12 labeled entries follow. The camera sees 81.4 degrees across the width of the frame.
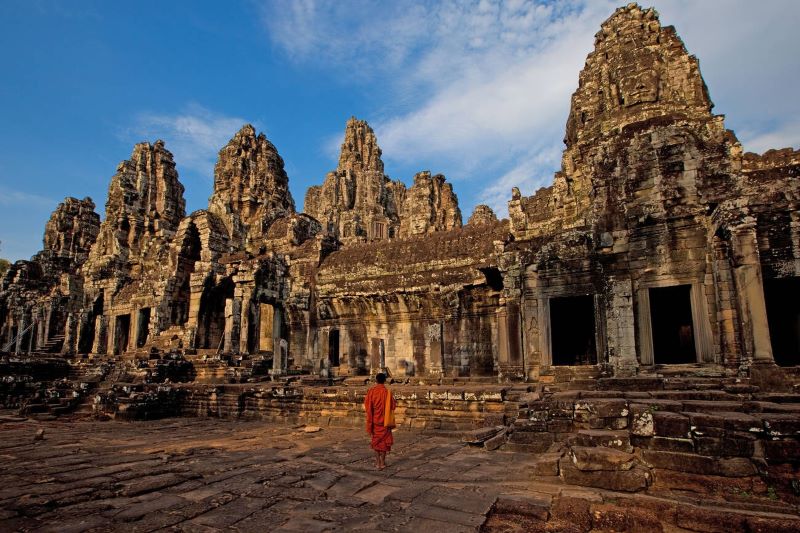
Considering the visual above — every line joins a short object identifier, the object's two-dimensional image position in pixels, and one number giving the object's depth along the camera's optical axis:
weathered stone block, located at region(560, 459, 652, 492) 4.33
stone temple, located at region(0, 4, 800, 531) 6.76
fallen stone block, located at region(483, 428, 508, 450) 6.79
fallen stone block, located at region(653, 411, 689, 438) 4.68
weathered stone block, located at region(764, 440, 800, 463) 4.17
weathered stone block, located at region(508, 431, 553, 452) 6.53
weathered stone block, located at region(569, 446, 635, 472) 4.43
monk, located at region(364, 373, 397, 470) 5.83
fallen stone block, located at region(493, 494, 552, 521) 3.85
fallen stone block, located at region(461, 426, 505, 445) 7.07
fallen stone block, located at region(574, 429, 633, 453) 4.84
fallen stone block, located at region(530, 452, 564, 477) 4.90
